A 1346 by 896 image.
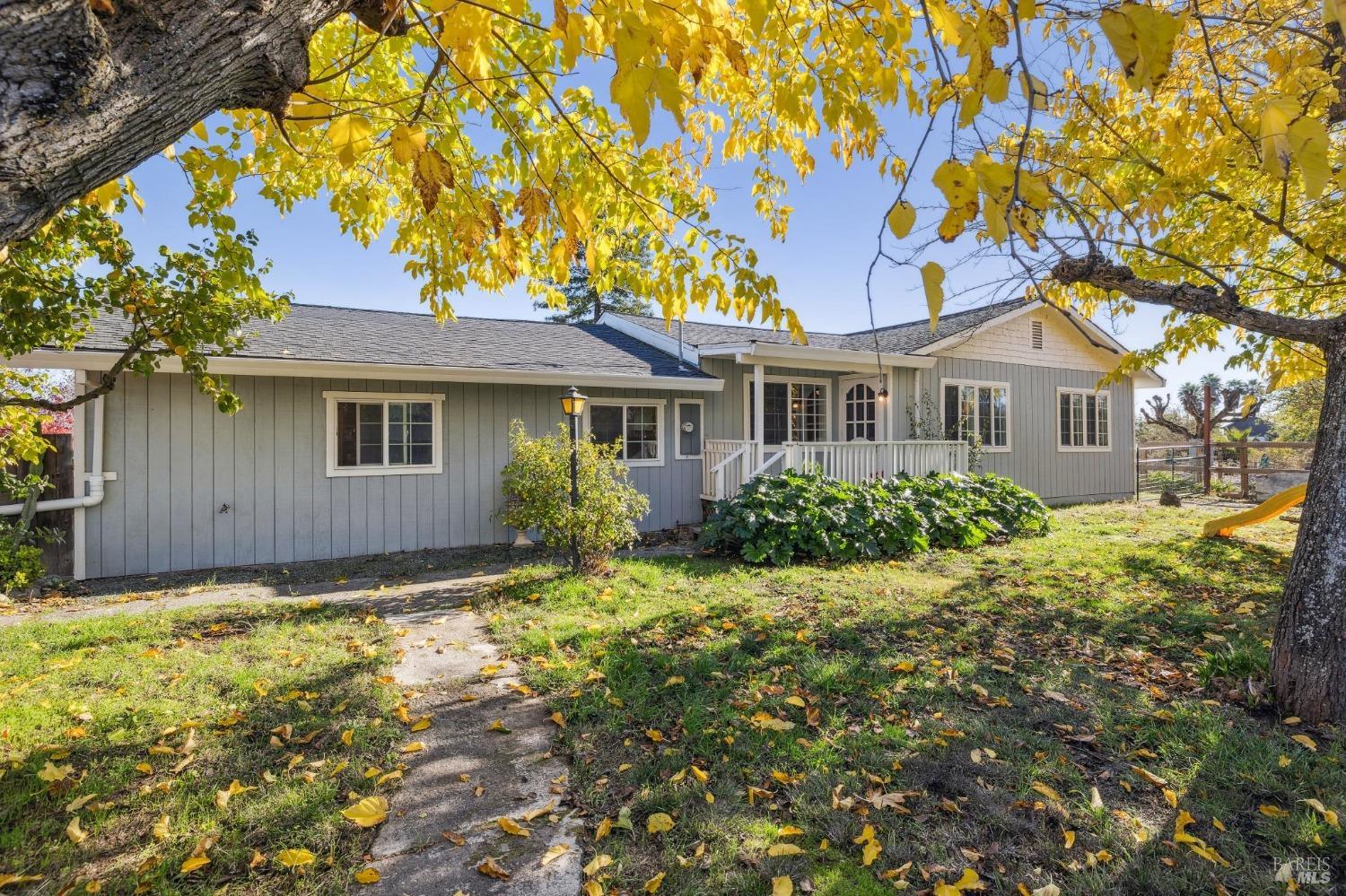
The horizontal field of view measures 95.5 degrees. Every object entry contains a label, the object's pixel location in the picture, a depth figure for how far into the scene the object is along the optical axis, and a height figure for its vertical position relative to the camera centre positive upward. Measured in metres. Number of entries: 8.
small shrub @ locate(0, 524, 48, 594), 5.72 -0.92
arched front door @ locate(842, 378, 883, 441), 11.62 +0.86
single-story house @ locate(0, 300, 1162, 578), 6.83 +0.56
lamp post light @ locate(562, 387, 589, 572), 6.40 +0.20
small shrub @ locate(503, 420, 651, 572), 6.44 -0.48
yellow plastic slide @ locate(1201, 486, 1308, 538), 8.59 -0.94
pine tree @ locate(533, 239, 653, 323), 28.91 +7.55
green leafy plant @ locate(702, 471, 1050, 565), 7.33 -0.85
